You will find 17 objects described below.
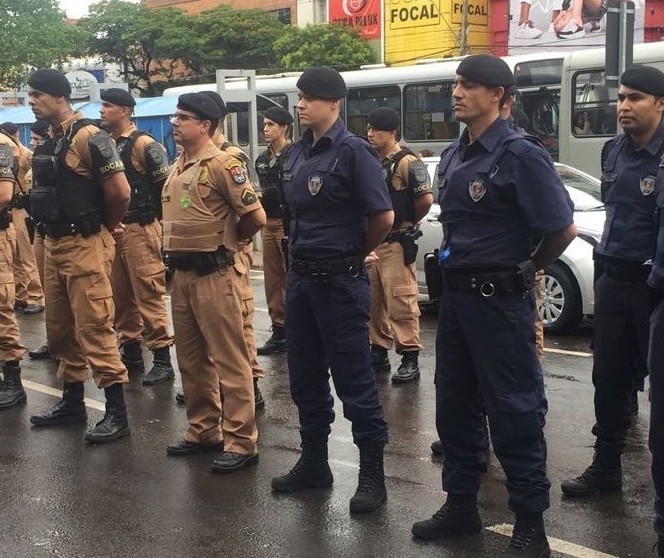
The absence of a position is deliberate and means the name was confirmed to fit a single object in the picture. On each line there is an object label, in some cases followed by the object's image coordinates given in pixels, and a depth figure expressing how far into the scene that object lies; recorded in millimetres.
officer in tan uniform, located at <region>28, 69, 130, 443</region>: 6082
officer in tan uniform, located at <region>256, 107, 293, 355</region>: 8602
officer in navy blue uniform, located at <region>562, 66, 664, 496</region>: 4785
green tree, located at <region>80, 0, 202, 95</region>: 42156
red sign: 44281
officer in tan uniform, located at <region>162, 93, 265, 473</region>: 5543
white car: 9336
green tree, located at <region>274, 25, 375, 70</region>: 38562
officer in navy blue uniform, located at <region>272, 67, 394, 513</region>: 4871
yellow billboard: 41906
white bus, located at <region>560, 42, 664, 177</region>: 17062
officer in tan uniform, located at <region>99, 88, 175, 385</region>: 7809
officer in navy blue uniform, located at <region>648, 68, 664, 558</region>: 3963
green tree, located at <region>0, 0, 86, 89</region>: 37250
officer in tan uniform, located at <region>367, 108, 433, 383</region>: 7586
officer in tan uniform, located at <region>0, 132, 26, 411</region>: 7102
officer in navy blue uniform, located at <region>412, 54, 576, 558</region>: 4148
